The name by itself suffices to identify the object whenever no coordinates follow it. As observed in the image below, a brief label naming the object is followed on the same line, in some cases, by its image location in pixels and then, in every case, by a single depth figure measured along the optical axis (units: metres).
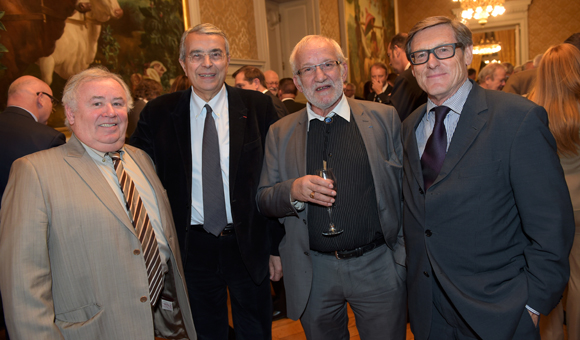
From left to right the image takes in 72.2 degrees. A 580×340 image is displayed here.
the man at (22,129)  2.91
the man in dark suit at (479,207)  1.44
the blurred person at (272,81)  5.83
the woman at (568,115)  2.25
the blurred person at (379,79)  6.09
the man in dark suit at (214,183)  2.13
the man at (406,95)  3.47
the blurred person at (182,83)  4.38
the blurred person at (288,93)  4.79
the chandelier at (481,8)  10.34
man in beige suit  1.48
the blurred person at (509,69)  7.09
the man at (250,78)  4.50
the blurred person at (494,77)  5.49
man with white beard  1.89
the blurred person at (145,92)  4.44
